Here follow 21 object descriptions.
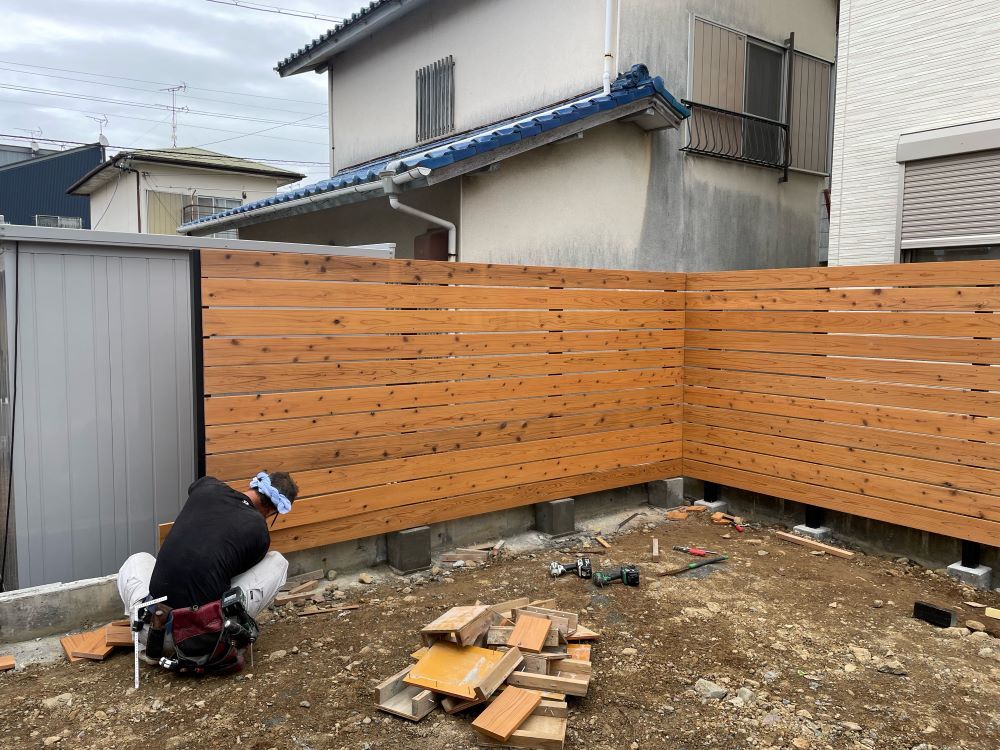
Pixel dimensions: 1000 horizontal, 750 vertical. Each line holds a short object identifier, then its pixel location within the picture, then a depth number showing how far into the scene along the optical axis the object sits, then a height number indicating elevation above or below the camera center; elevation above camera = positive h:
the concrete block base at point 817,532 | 6.80 -1.94
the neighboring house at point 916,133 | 6.84 +2.02
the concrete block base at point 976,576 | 5.70 -1.97
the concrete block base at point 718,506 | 7.75 -1.94
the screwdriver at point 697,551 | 6.40 -2.02
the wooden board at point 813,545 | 6.41 -1.99
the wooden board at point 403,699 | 3.77 -2.03
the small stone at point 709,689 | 4.09 -2.09
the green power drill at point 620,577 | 5.67 -1.99
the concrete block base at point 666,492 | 7.82 -1.81
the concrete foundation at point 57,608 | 4.52 -1.87
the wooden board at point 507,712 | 3.54 -1.98
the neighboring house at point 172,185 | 22.83 +4.63
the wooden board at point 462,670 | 3.81 -1.91
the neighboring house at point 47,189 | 32.50 +6.09
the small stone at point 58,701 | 3.85 -2.07
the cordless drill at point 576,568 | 5.78 -1.98
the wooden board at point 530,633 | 4.14 -1.82
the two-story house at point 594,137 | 8.62 +2.56
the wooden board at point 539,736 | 3.51 -2.03
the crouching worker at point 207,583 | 4.05 -1.57
